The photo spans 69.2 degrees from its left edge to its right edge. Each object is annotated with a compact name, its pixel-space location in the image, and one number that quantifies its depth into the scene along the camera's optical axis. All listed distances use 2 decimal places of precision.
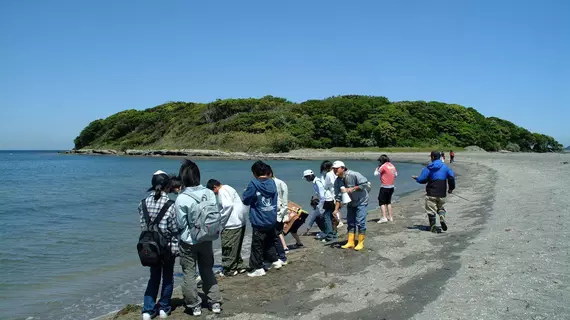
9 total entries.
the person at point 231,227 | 6.50
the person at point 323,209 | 8.95
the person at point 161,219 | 4.92
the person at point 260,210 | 6.52
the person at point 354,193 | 7.70
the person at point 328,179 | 9.12
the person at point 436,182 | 9.05
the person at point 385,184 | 10.86
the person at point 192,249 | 4.98
